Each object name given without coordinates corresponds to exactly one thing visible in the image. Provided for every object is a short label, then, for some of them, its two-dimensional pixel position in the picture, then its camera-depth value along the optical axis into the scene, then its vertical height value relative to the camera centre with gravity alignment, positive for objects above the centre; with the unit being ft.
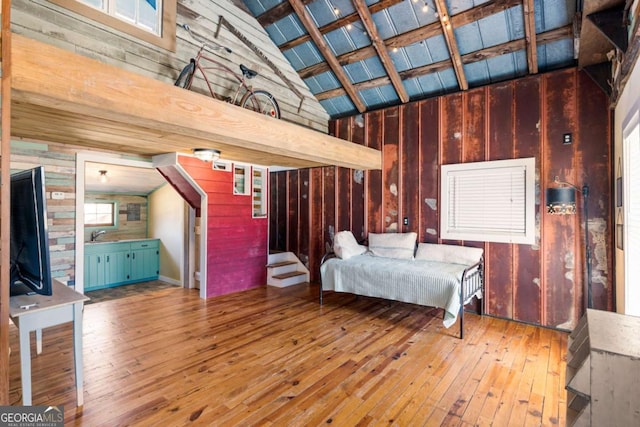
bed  11.09 -2.30
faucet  19.51 -1.22
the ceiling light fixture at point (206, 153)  12.98 +2.63
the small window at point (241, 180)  16.98 +1.97
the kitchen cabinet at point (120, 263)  18.11 -3.03
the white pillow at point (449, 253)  13.14 -1.74
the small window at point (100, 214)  19.67 +0.06
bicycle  11.14 +5.48
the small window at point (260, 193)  18.33 +1.31
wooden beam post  4.87 +0.07
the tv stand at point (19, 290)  7.01 -1.78
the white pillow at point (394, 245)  14.71 -1.51
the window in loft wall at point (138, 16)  9.53 +6.72
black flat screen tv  5.90 -0.36
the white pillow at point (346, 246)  14.71 -1.58
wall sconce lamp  11.14 +0.35
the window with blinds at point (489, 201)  12.42 +0.57
